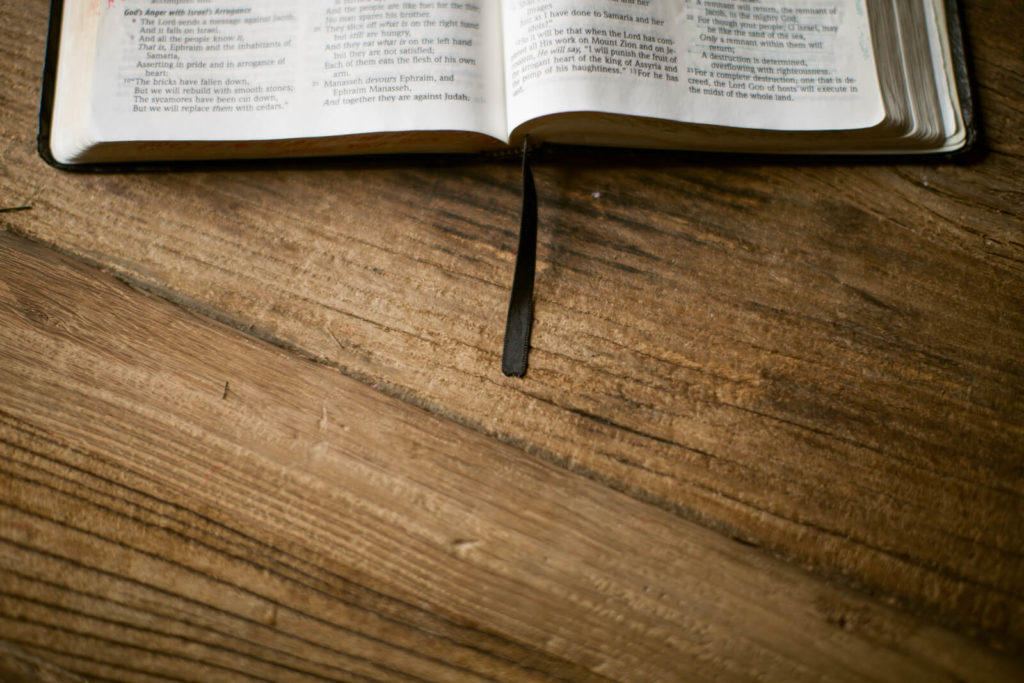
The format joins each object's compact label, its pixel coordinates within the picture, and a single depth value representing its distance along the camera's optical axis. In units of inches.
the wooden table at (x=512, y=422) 17.5
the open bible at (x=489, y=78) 19.8
